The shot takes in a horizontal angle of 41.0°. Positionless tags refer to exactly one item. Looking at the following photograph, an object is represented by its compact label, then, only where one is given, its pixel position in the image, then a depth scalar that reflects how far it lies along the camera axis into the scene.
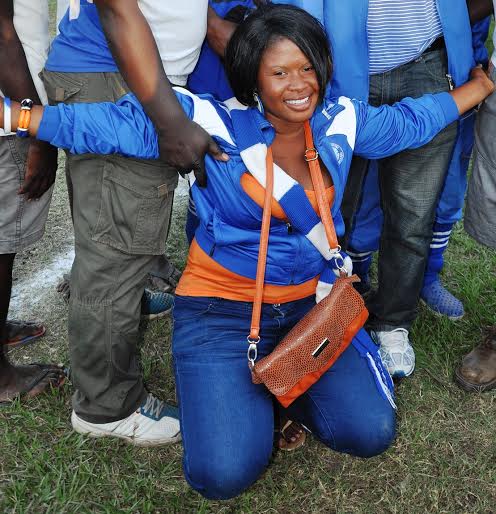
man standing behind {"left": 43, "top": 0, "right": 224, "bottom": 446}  2.05
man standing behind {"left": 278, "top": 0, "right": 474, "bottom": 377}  2.48
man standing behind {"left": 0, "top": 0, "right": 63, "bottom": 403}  2.20
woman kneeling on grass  2.19
